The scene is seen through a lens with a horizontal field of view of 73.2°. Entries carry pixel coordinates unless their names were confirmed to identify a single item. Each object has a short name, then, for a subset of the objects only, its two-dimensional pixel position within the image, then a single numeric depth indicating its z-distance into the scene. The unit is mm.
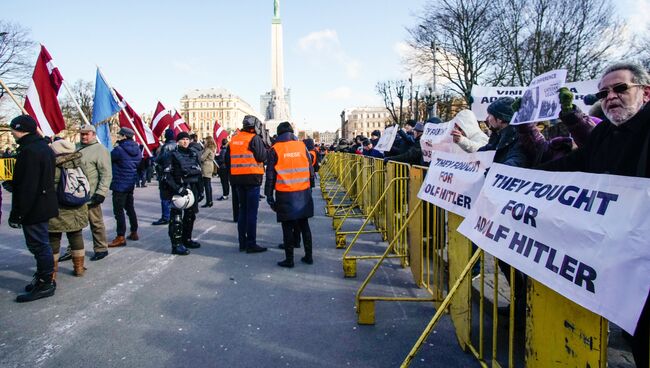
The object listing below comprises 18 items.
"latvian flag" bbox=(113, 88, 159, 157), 12214
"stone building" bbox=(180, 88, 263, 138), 133438
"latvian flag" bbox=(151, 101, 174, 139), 15086
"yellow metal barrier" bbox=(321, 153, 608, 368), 1955
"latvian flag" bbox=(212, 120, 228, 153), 19578
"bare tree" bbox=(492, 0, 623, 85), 22469
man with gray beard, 2348
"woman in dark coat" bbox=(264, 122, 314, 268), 5715
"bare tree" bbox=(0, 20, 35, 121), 30312
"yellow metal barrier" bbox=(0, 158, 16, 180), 21953
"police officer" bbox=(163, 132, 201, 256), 6438
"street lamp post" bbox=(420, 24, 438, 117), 21272
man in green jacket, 5973
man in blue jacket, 7180
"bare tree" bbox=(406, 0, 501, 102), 24672
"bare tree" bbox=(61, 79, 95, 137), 47134
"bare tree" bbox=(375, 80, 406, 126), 46888
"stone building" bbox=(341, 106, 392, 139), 144875
